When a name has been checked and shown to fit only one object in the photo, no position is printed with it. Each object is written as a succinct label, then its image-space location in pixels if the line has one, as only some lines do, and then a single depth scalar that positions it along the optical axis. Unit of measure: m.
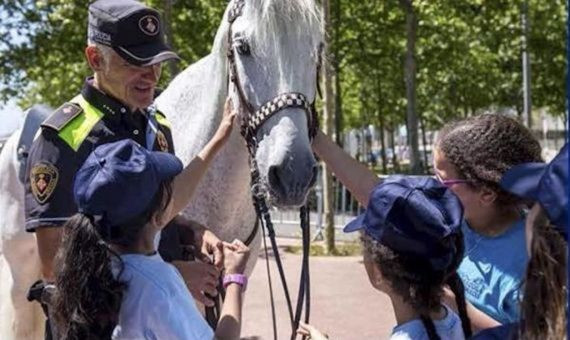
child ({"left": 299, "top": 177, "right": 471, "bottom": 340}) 2.21
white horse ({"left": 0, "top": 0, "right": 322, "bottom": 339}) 3.04
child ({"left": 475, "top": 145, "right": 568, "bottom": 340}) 1.84
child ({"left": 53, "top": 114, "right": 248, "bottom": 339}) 2.29
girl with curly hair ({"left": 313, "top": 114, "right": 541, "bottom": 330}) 2.63
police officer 2.78
